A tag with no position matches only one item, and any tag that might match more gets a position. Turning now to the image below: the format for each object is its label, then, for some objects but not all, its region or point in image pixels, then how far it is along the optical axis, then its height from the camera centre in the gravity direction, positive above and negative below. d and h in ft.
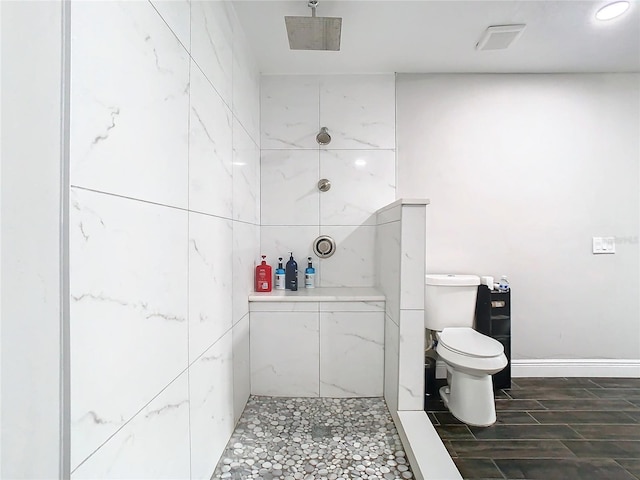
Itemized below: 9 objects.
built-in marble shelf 7.45 -1.20
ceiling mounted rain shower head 5.94 +3.67
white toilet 6.52 -2.06
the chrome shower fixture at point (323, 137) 8.86 +2.59
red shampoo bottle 7.98 -0.86
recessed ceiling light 6.32 +4.22
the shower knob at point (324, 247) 8.97 -0.17
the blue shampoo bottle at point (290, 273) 8.62 -0.81
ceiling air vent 6.84 +4.10
